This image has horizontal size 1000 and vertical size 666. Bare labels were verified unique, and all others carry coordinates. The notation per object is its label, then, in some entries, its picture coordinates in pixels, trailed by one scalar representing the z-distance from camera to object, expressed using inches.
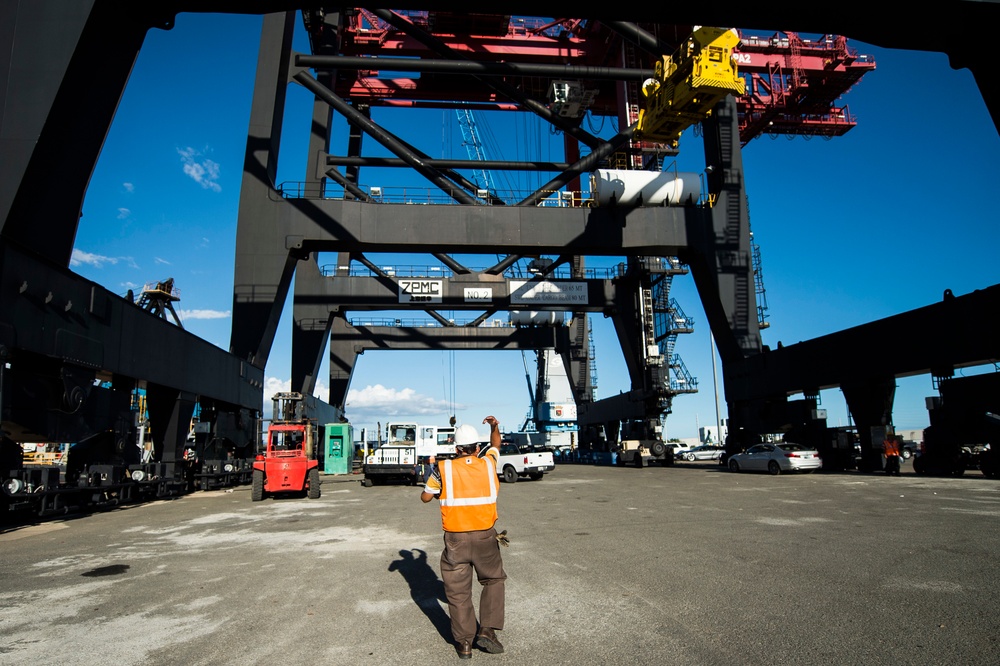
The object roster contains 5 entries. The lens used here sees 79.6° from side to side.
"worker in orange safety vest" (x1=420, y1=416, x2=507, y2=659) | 170.6
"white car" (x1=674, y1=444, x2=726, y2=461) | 1823.3
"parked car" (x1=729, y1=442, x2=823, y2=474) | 851.4
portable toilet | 1439.5
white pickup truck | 907.4
